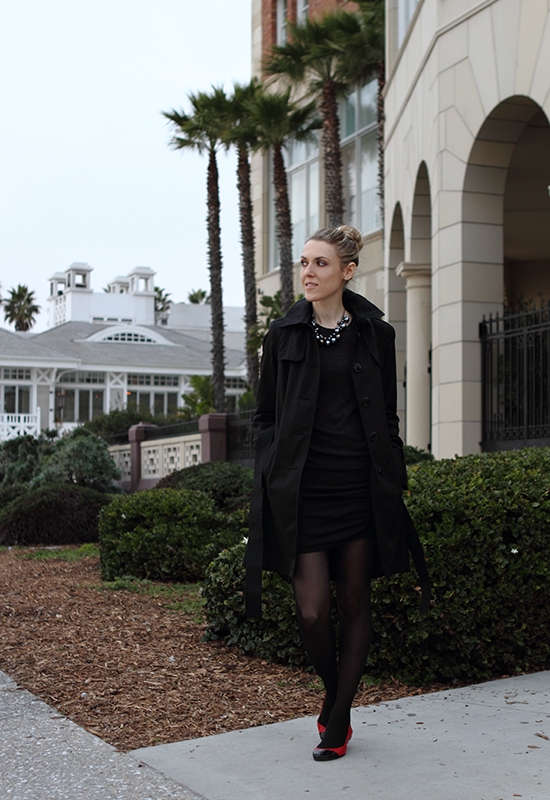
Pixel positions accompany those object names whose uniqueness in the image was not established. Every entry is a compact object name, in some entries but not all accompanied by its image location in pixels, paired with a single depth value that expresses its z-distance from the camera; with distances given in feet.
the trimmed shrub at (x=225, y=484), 44.29
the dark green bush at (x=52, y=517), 46.21
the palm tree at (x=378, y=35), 72.74
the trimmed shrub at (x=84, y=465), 66.33
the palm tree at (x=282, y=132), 81.41
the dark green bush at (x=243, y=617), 17.70
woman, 12.30
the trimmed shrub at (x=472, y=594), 16.43
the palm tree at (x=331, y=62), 75.31
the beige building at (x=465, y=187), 34.45
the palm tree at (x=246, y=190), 86.79
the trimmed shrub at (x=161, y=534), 29.84
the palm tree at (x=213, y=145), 89.20
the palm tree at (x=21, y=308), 237.66
